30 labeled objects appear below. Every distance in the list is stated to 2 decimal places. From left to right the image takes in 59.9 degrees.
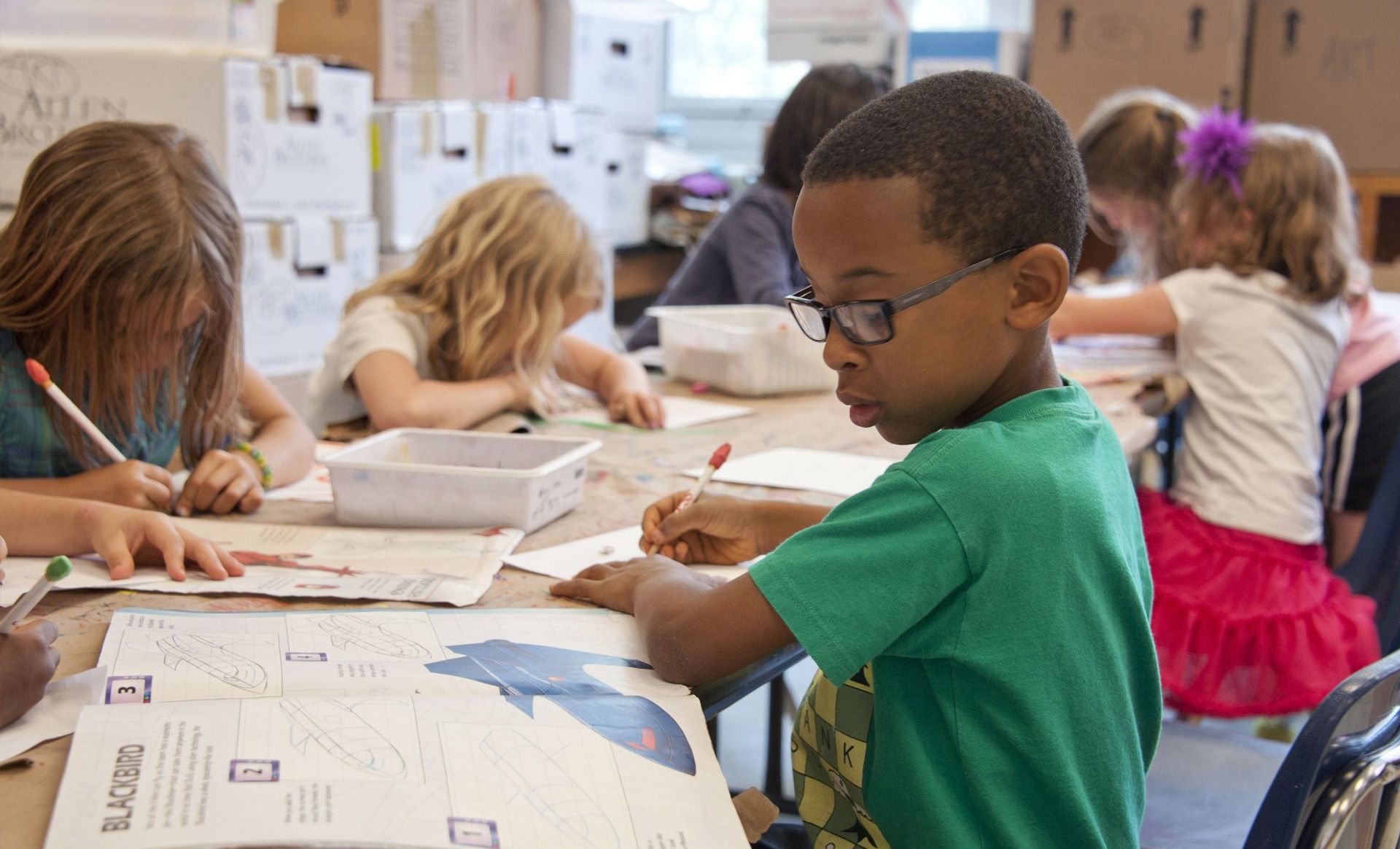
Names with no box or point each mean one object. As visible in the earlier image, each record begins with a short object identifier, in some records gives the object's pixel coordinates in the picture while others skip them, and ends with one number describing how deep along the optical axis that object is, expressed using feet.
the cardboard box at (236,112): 7.14
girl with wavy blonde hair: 5.42
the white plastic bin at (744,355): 6.02
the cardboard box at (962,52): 12.33
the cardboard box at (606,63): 11.91
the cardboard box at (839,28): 12.62
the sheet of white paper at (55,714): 2.20
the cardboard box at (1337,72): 11.24
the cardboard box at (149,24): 7.09
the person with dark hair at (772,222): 7.70
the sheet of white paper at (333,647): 2.48
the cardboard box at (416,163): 9.48
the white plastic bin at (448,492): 3.64
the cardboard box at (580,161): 11.34
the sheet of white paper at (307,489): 4.17
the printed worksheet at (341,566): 3.09
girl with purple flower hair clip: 5.95
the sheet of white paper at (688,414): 5.57
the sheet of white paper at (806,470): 4.33
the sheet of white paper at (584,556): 3.36
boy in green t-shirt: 2.35
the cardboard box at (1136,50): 11.50
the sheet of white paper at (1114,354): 7.13
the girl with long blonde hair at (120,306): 3.70
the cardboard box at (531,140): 10.70
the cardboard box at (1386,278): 11.32
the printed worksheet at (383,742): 1.95
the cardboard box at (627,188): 12.66
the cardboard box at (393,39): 9.84
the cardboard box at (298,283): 8.25
